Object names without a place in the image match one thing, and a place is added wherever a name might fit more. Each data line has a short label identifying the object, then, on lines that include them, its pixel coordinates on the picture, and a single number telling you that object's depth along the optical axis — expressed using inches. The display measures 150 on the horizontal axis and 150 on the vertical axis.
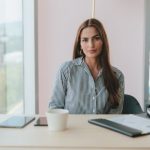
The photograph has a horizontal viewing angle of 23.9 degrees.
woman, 83.1
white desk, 52.3
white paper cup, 59.6
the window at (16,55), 126.6
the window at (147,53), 124.5
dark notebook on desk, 58.0
